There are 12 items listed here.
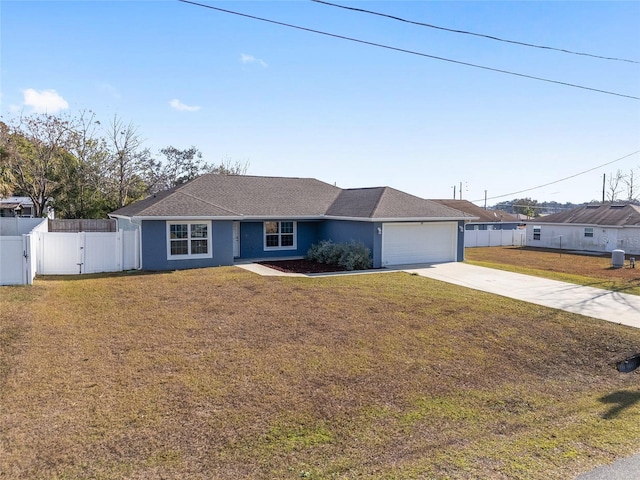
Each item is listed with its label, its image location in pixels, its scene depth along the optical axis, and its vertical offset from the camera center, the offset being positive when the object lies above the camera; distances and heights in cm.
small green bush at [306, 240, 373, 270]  1869 -124
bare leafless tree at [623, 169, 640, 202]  6656 +569
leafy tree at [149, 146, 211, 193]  4097 +619
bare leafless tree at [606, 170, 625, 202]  6856 +642
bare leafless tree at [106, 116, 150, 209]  3080 +458
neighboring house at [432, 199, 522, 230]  3841 +99
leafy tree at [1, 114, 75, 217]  2802 +454
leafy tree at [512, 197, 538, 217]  7899 +591
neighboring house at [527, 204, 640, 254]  3052 -7
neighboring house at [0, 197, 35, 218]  3600 +182
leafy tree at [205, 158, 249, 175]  4491 +685
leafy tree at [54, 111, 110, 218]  2866 +328
